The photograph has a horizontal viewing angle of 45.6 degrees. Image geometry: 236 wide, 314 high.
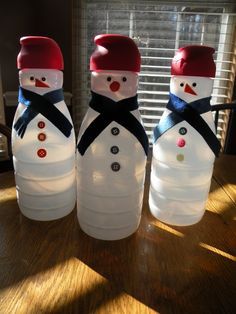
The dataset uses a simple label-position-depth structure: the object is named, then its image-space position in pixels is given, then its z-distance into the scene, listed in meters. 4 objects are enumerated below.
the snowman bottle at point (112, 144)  0.45
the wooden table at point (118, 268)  0.38
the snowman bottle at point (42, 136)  0.50
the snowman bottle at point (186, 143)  0.49
